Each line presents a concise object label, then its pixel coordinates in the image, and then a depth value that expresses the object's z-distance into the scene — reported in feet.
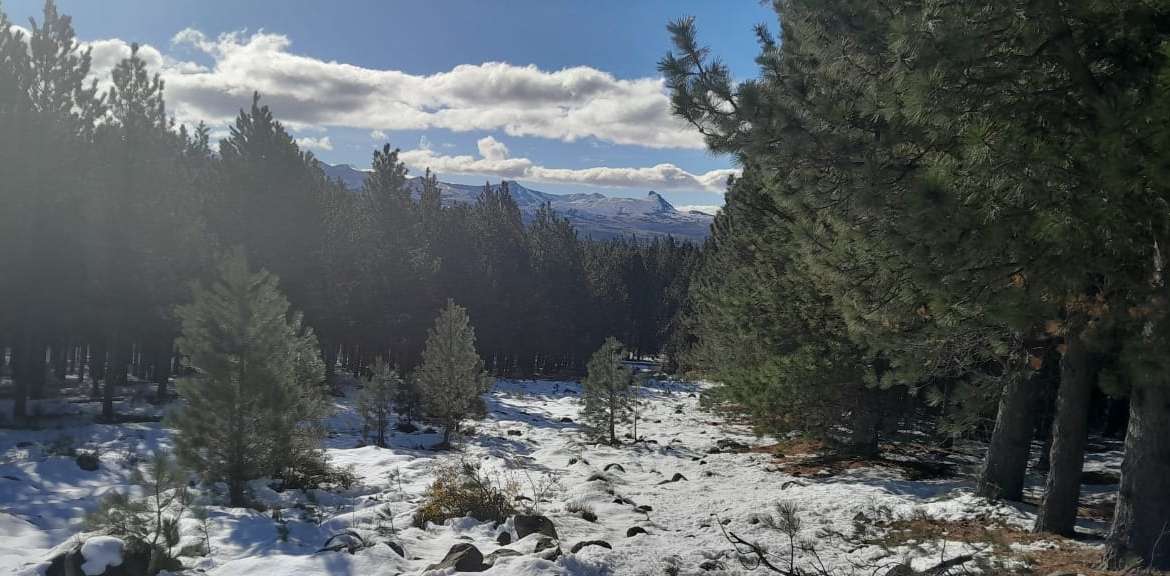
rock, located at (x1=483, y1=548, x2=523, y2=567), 22.58
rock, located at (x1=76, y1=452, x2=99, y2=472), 45.55
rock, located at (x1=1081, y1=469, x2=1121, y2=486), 36.37
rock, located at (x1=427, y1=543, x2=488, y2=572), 22.15
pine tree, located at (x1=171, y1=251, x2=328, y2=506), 35.53
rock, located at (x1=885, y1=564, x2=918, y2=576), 18.69
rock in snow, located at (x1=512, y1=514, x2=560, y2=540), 26.76
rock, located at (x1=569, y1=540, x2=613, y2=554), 23.43
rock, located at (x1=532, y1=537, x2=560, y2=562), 22.32
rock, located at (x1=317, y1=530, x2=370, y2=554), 25.27
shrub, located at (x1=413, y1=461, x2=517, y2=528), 31.45
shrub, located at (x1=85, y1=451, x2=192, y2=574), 23.41
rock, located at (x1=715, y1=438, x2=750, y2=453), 57.76
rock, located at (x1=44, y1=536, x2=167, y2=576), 21.79
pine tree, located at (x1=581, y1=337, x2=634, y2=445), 71.15
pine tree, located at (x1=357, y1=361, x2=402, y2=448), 70.08
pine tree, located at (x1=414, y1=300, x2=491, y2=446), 71.36
